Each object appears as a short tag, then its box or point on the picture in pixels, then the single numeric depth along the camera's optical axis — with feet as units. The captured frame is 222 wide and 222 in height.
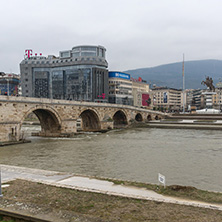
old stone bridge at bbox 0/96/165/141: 110.52
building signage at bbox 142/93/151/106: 379.04
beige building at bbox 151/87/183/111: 488.02
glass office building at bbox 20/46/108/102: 289.12
